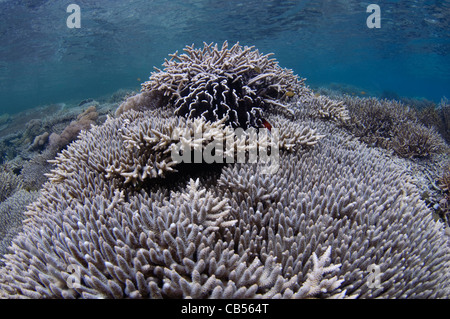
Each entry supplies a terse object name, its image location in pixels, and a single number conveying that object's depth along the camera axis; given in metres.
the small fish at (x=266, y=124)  4.12
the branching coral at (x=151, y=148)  2.97
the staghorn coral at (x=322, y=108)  5.40
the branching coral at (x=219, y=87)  4.20
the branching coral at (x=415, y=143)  6.07
